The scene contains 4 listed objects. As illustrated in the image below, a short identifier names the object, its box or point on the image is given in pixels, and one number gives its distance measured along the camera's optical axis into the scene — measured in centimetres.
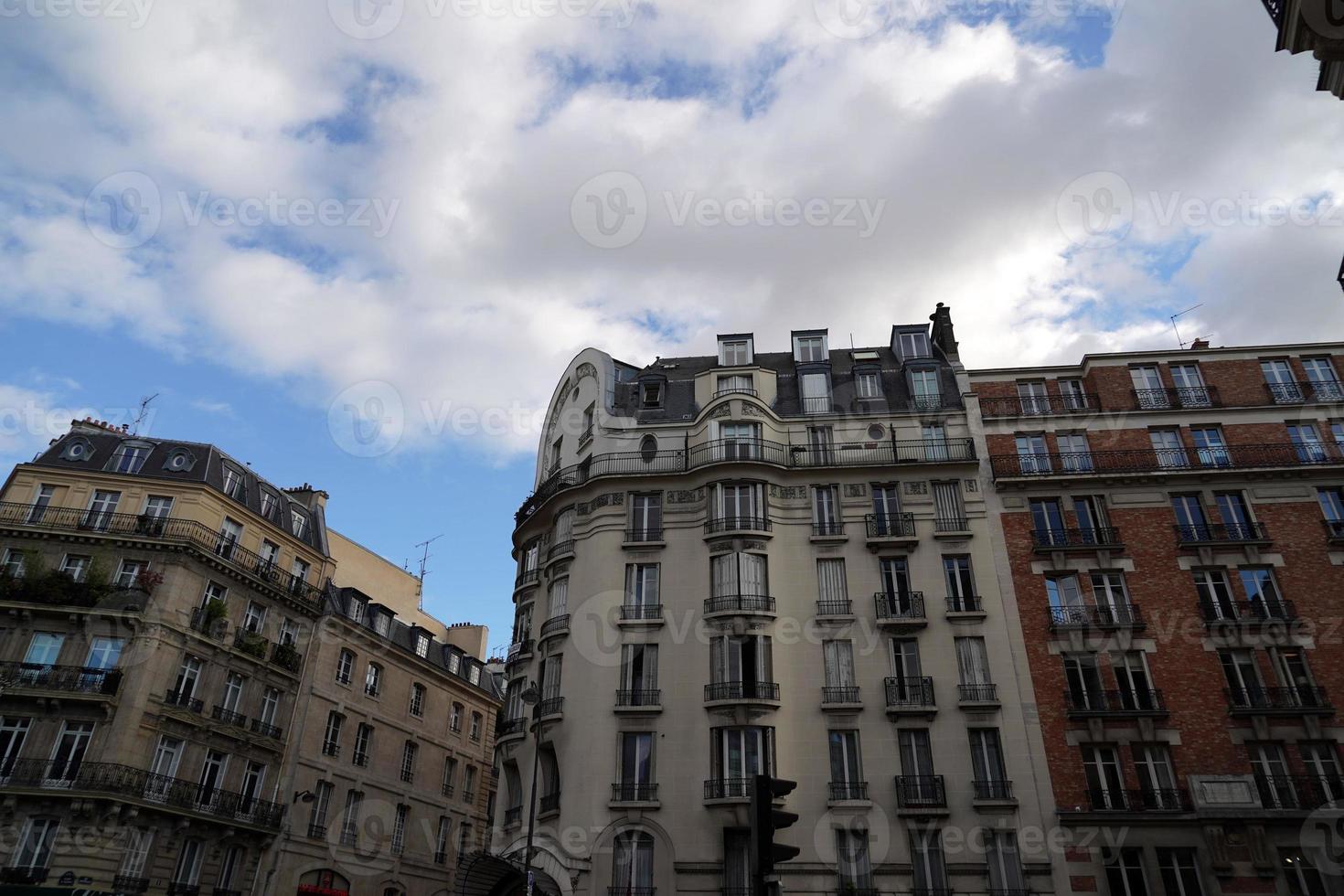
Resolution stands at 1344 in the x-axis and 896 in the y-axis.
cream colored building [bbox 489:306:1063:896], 2867
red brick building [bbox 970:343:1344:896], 2758
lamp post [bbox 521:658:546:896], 2941
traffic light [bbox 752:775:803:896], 827
